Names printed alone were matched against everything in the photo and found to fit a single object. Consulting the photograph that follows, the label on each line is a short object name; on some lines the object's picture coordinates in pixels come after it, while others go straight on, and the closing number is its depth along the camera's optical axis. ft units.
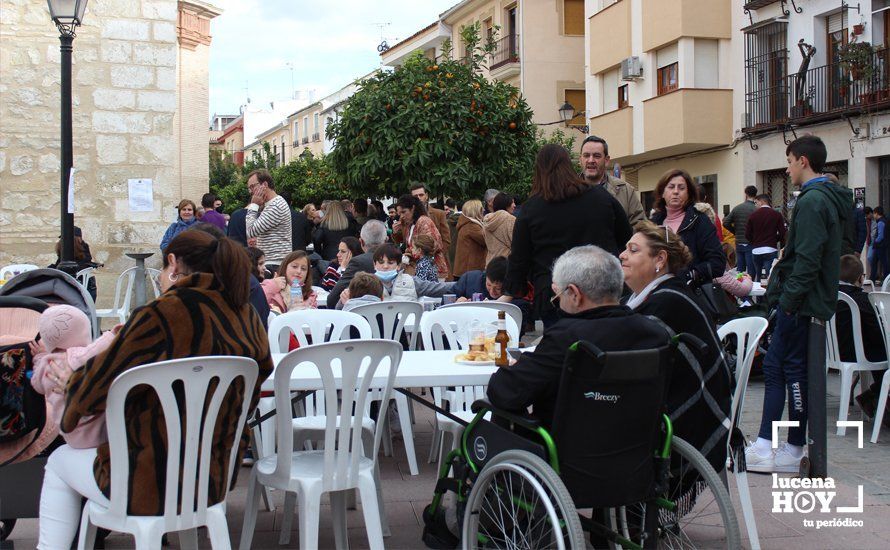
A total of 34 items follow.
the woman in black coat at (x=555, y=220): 18.12
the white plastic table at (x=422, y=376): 13.16
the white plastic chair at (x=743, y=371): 13.28
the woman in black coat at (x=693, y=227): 19.75
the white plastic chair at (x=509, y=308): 19.33
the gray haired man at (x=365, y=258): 24.08
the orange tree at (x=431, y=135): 45.98
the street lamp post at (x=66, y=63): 27.30
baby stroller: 12.28
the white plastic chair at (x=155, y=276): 34.14
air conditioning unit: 81.00
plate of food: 14.99
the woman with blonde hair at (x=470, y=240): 34.71
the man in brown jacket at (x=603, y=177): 20.63
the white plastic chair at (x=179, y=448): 10.39
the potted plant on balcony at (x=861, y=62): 58.54
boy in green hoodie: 16.94
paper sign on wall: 36.99
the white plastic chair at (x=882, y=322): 19.97
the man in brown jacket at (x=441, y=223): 38.42
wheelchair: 10.69
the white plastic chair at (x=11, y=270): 27.61
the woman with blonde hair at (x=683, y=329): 12.63
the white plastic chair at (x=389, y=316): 19.83
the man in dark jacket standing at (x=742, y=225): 53.72
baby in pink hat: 11.65
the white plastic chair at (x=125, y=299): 32.65
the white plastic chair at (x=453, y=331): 18.13
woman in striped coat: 10.57
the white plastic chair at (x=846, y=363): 20.62
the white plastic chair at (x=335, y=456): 11.98
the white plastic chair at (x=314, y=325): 17.58
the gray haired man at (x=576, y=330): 11.20
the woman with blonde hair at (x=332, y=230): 37.55
